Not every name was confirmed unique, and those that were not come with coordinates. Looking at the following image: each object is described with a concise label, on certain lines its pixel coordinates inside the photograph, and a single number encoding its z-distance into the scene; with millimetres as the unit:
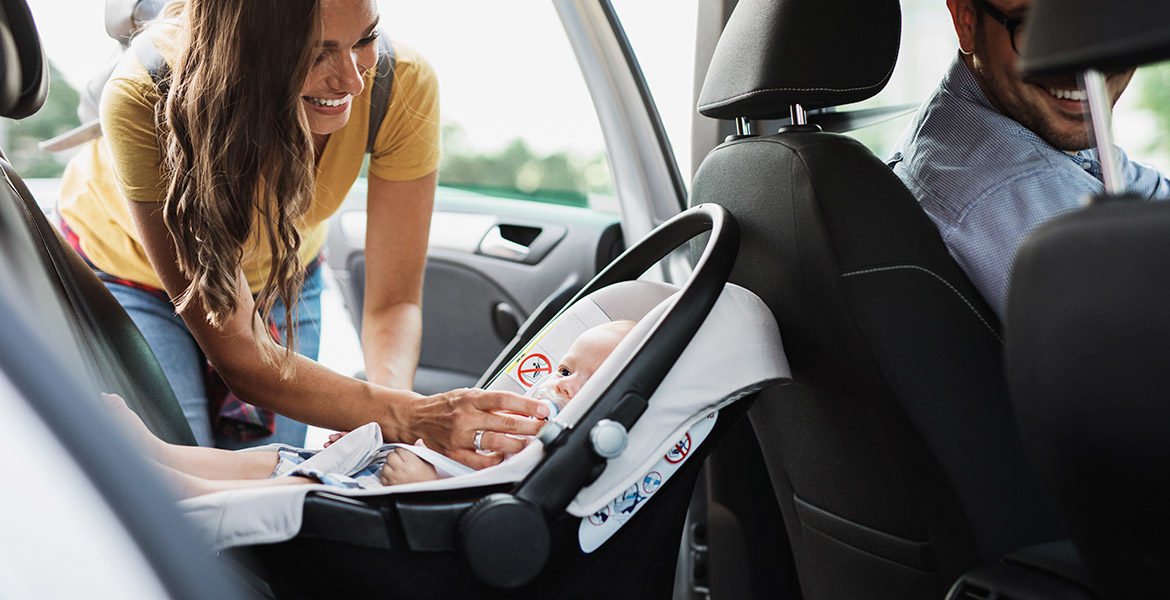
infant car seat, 1120
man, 1352
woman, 1382
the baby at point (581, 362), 1522
